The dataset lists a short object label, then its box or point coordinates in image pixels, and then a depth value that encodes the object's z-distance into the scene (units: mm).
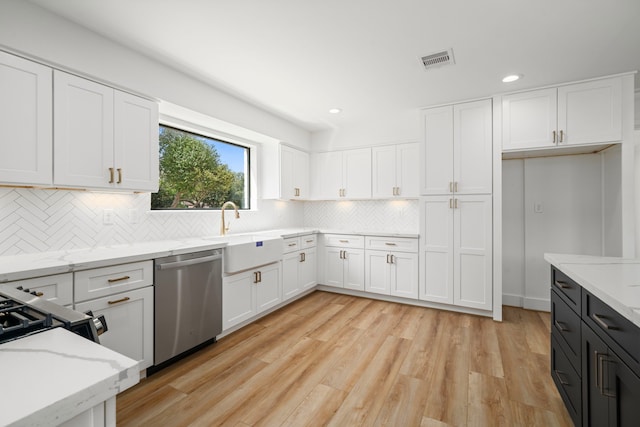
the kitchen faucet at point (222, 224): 3573
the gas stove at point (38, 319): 749
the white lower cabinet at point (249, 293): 2925
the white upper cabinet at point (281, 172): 4332
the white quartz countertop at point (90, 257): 1707
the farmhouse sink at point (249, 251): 2887
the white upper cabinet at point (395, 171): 4172
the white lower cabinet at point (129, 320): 2037
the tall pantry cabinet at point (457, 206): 3496
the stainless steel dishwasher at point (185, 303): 2346
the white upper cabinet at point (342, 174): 4516
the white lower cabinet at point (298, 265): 3849
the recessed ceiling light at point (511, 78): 2952
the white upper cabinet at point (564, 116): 2932
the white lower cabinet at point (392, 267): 3926
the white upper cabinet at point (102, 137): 2084
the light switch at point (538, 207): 3717
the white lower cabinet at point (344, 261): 4289
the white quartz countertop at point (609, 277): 1127
